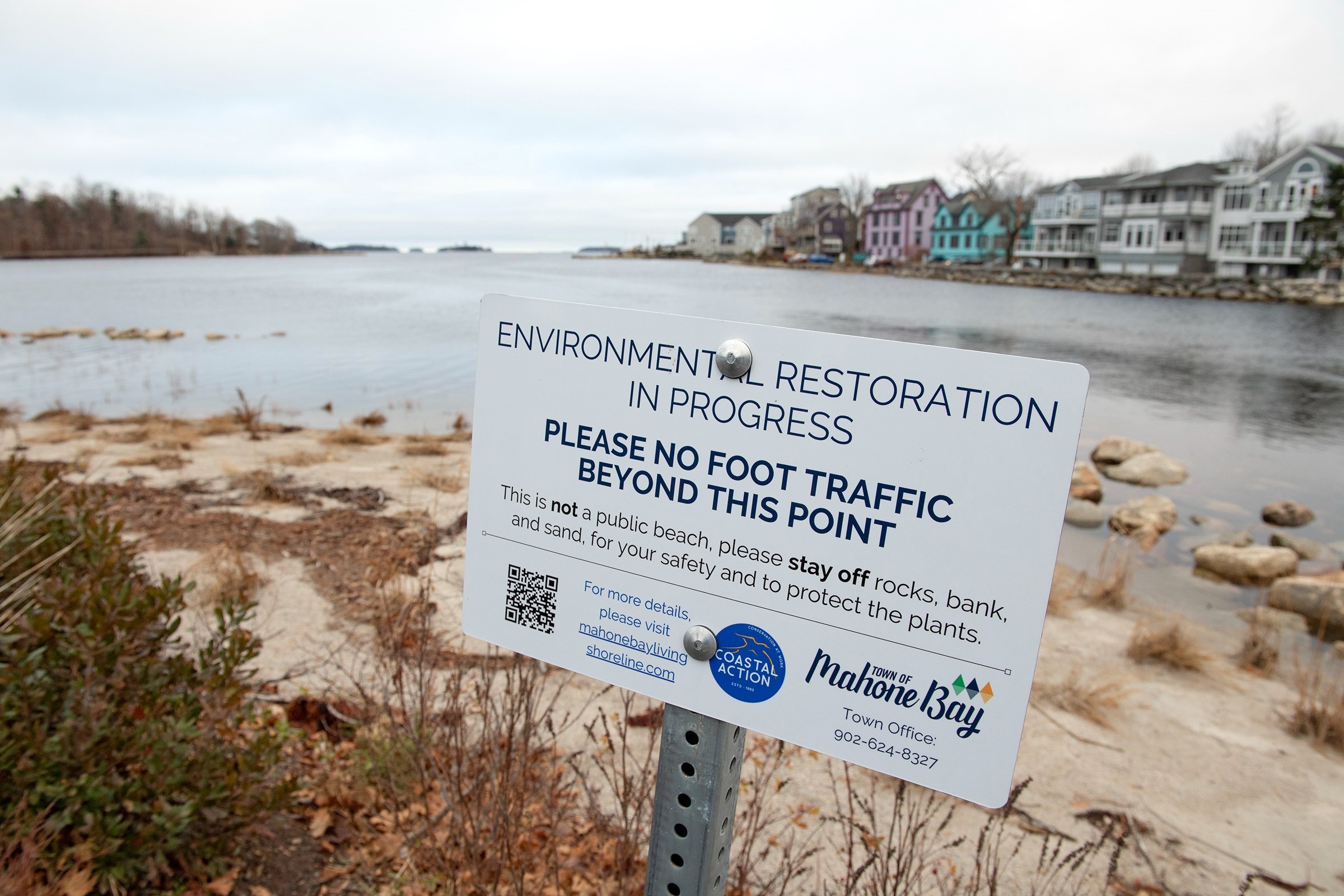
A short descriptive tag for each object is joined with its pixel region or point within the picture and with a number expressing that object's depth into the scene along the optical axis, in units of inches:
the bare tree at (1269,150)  3128.2
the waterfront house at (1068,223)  2906.0
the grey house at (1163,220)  2522.1
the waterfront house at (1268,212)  2258.9
